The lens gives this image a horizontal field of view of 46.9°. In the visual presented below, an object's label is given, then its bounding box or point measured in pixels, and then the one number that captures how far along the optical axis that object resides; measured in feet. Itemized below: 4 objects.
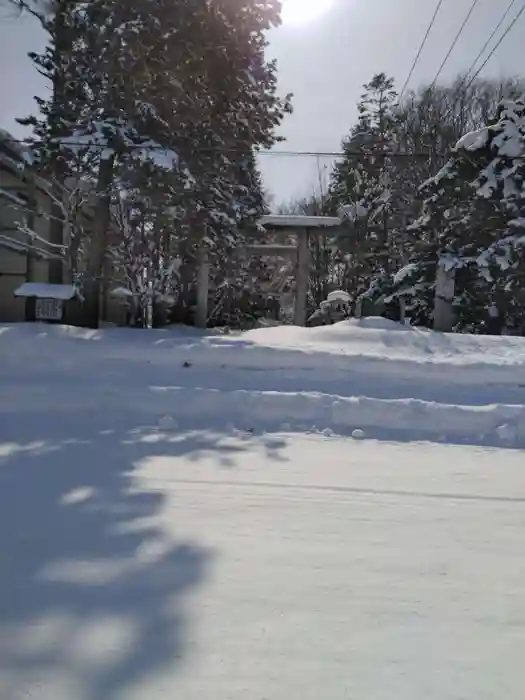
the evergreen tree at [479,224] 36.99
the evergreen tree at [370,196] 62.44
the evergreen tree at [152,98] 30.91
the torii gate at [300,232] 50.34
